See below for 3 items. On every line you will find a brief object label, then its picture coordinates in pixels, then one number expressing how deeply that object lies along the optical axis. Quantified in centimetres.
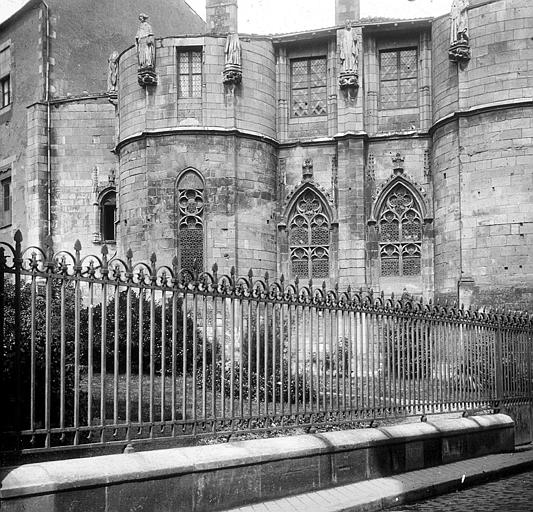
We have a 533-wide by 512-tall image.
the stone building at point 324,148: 2392
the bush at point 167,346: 790
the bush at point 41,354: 944
